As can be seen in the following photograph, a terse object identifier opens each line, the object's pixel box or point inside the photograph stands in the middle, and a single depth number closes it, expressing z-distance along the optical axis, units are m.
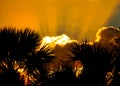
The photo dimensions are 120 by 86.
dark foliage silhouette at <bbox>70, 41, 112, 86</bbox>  17.03
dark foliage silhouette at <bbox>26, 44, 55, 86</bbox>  17.62
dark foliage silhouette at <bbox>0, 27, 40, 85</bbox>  19.41
